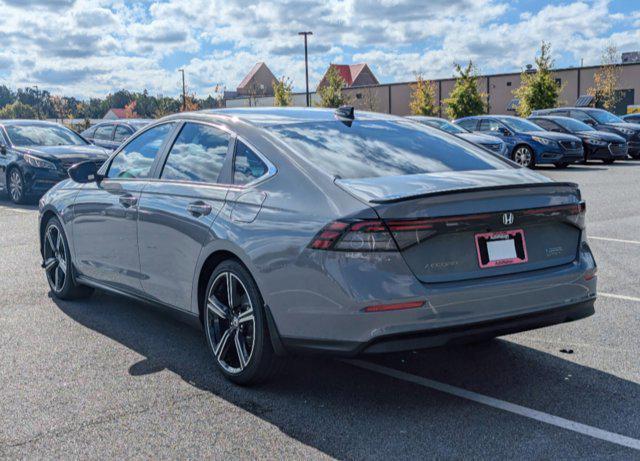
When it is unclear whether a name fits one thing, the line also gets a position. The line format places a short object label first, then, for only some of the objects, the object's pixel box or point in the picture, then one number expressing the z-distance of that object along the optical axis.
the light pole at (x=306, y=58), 56.14
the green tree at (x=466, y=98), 47.56
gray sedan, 3.80
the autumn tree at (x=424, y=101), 55.78
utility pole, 81.61
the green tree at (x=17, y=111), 123.56
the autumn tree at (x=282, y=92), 64.19
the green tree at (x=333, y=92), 60.31
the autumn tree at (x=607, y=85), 52.84
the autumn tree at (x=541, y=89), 42.03
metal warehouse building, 57.84
